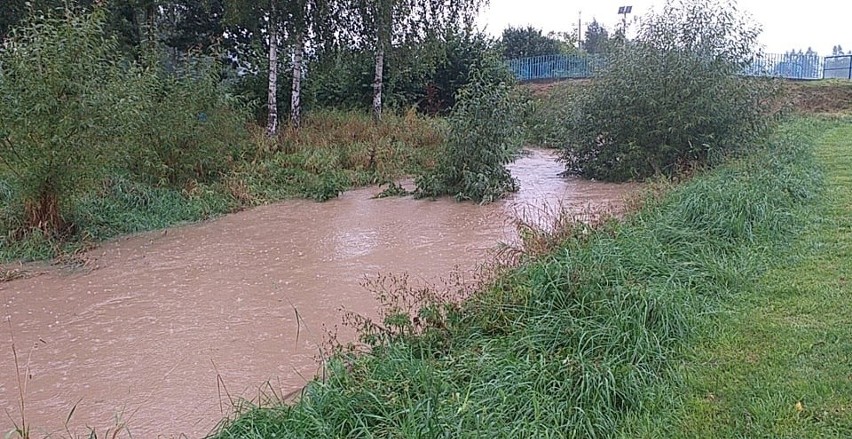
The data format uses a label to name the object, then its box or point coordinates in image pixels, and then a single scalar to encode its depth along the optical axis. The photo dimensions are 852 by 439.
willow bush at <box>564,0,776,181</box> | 10.59
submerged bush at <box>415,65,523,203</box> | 11.23
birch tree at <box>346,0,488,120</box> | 14.62
